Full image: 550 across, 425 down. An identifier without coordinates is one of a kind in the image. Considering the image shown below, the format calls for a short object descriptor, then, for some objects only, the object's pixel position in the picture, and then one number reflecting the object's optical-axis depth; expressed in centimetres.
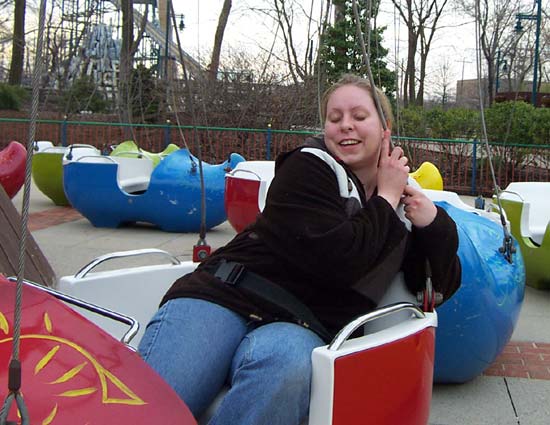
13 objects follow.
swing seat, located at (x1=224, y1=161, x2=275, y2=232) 599
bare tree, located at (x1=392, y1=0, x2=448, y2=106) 972
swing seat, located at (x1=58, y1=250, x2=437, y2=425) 169
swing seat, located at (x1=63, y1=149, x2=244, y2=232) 740
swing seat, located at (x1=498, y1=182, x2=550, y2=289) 493
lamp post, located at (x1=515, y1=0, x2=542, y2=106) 1328
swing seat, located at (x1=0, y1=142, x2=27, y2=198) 757
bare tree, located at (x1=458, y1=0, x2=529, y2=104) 1471
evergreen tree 877
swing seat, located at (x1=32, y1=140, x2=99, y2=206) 912
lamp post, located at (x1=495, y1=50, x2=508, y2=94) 2498
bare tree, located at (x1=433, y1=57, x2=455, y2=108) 3675
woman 176
